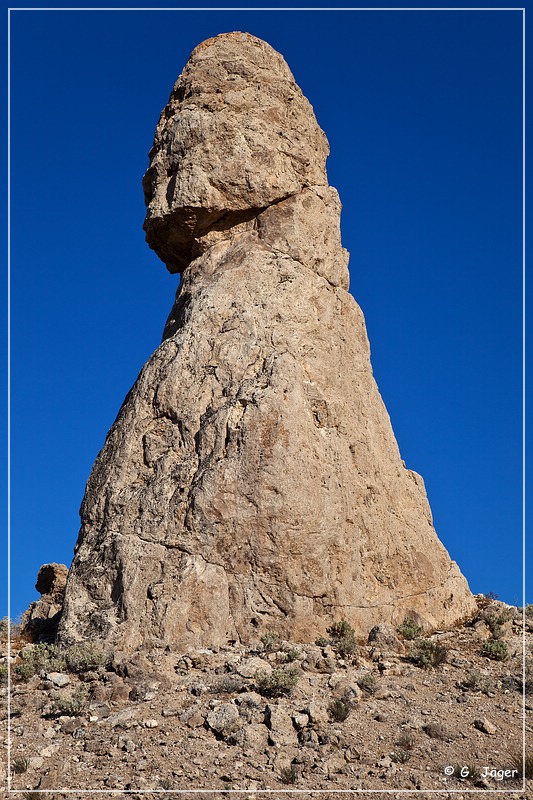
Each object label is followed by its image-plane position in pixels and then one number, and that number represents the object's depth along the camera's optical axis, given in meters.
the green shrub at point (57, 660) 11.09
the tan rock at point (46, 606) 13.81
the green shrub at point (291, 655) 10.85
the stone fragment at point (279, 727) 9.41
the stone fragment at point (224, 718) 9.53
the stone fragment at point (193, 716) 9.66
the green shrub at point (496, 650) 11.83
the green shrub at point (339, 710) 9.83
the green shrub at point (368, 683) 10.46
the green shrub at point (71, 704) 10.18
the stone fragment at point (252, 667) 10.47
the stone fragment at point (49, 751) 9.45
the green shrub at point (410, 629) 12.31
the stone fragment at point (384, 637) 11.82
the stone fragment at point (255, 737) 9.34
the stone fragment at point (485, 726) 9.93
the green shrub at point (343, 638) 11.34
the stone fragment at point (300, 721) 9.64
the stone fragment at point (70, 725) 9.84
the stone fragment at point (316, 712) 9.72
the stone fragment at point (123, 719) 9.75
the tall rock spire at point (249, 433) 11.66
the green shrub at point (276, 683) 10.08
